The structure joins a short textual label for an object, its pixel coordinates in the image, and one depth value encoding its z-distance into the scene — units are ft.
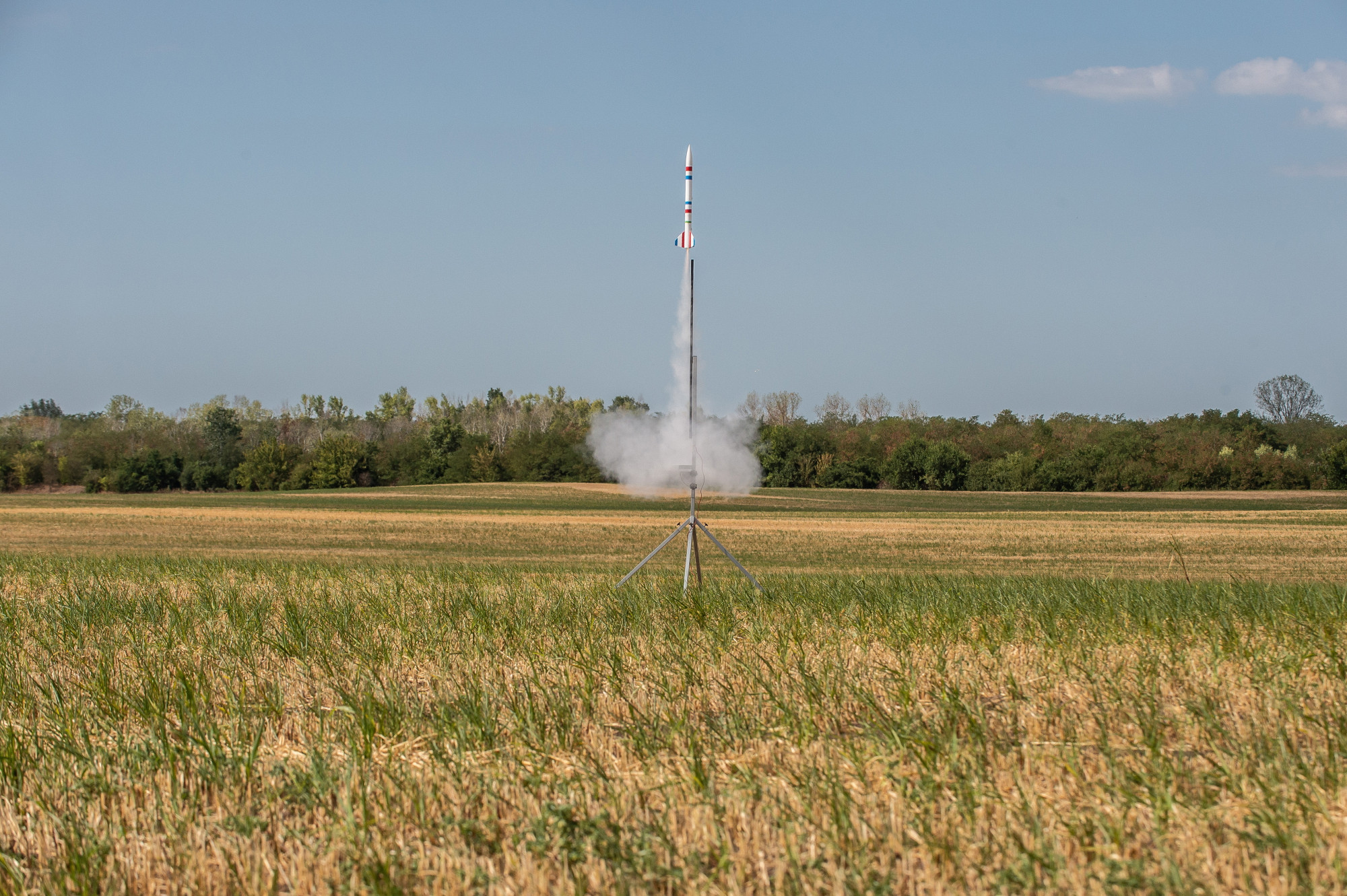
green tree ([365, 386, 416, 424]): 620.08
